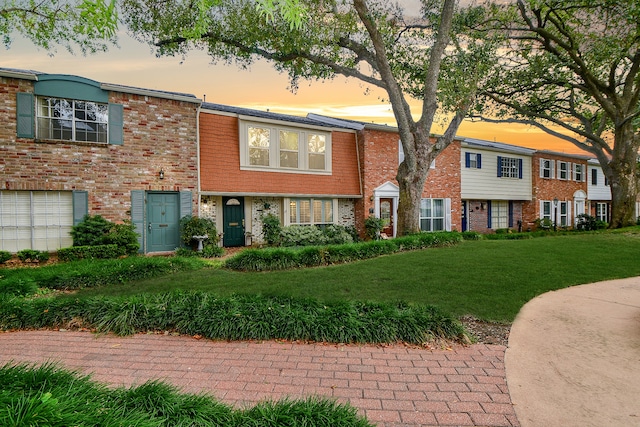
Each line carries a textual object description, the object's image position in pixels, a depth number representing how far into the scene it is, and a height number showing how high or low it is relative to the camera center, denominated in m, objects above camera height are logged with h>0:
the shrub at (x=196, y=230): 11.93 -0.59
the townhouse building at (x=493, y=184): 20.72 +1.53
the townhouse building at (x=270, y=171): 13.31 +1.66
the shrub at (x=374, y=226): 15.50 -0.69
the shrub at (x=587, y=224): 22.52 -1.04
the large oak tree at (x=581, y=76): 15.04 +6.48
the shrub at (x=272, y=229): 13.09 -0.67
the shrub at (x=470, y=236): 13.97 -1.06
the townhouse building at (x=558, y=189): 23.78 +1.37
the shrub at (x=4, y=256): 9.63 -1.14
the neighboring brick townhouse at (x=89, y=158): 10.26 +1.76
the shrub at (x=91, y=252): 9.99 -1.11
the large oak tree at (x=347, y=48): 11.76 +5.86
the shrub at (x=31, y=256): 9.84 -1.15
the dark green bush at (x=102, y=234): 10.54 -0.62
